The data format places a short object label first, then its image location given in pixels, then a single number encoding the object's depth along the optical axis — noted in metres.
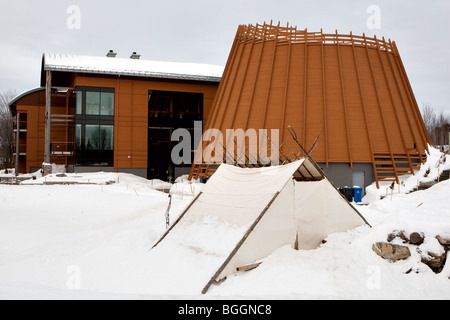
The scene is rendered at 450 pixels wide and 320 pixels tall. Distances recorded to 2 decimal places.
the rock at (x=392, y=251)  7.41
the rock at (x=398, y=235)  7.61
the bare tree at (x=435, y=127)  60.48
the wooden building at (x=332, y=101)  22.50
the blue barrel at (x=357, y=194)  19.56
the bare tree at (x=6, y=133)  58.04
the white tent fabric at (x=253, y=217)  8.32
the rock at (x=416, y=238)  7.41
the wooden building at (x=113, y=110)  32.47
